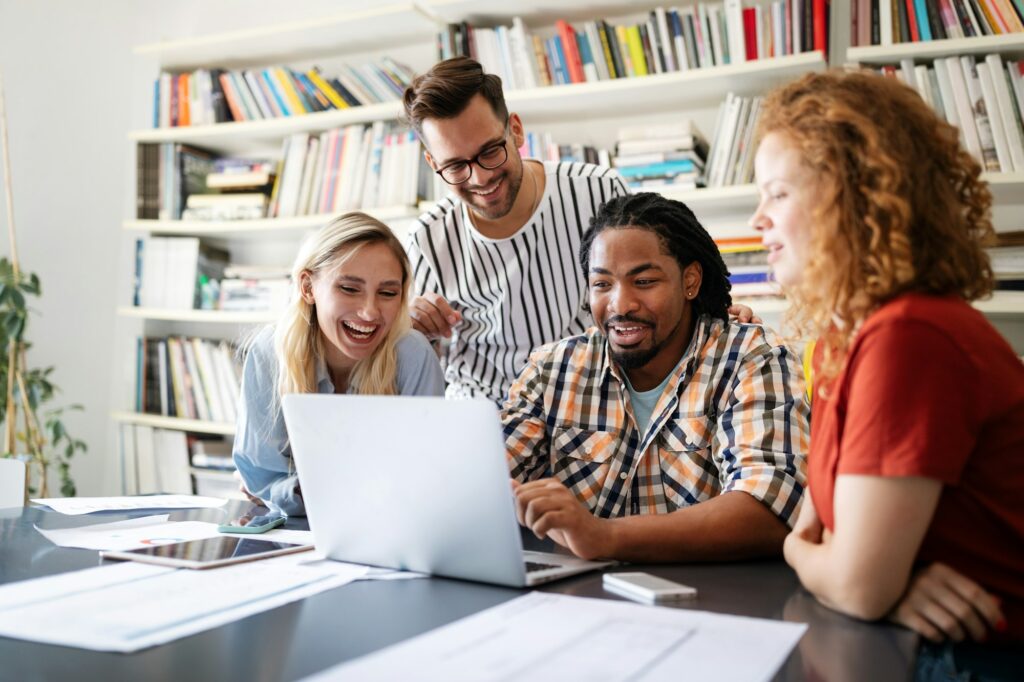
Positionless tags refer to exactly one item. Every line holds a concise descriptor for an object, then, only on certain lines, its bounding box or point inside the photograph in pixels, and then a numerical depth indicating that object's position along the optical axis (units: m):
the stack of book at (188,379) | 3.65
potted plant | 3.17
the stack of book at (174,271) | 3.74
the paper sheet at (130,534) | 1.34
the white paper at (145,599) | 0.88
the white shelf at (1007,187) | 2.45
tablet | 1.17
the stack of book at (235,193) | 3.63
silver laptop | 1.02
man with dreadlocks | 1.36
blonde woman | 1.92
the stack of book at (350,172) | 3.30
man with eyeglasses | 2.02
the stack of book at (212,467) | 3.64
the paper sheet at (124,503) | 1.72
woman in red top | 0.90
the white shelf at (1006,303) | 2.43
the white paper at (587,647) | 0.76
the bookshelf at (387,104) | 2.84
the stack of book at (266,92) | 3.42
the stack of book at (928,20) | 2.50
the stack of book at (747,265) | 2.73
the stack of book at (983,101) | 2.50
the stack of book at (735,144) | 2.78
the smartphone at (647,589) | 1.00
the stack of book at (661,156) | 2.82
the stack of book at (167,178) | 3.77
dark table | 0.79
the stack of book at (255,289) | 3.55
